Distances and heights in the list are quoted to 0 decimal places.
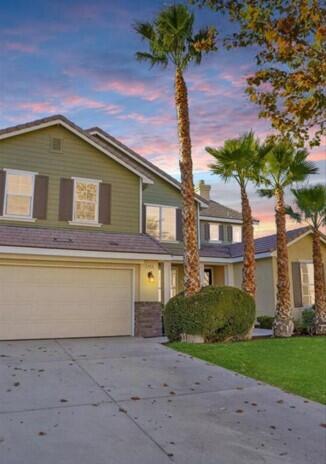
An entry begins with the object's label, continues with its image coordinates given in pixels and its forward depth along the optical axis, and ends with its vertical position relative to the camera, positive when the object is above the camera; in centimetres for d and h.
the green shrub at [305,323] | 1502 -113
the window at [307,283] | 1814 +55
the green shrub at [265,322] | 1659 -113
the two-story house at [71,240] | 1193 +172
